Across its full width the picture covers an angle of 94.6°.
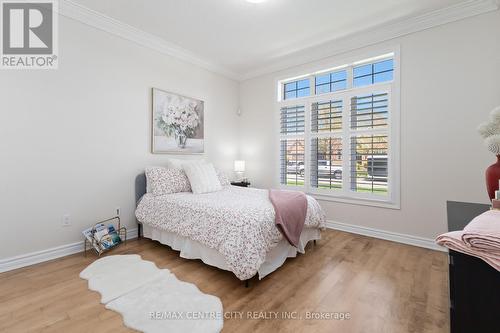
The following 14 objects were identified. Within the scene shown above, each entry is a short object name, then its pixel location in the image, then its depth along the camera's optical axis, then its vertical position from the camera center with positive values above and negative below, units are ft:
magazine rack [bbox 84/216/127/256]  8.66 -2.96
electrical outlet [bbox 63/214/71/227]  8.71 -2.08
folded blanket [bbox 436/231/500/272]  2.39 -0.94
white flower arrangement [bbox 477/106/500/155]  4.51 +0.72
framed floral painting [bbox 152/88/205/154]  11.46 +2.22
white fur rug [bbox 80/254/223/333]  5.07 -3.43
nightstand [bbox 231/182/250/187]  14.44 -1.16
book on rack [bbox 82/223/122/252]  8.66 -2.74
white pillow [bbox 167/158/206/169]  11.15 +0.12
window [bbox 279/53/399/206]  10.56 +1.67
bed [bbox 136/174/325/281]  6.37 -2.03
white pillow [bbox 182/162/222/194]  10.32 -0.54
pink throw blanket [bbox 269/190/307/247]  7.30 -1.61
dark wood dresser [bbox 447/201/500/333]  2.42 -1.42
